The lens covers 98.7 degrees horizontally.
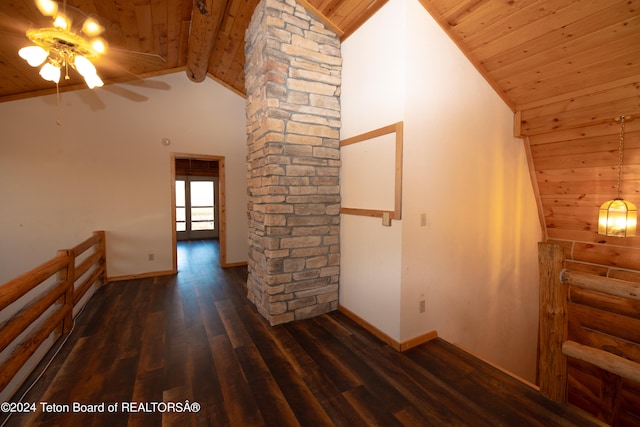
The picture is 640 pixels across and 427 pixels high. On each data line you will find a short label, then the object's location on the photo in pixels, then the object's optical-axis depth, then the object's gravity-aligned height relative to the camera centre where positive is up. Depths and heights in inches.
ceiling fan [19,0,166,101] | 80.3 +48.6
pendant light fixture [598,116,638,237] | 106.8 -5.5
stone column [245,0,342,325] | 110.1 +17.0
